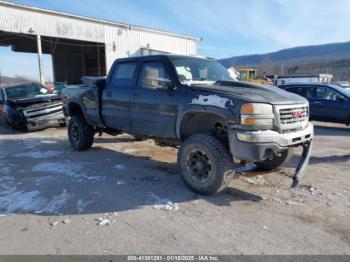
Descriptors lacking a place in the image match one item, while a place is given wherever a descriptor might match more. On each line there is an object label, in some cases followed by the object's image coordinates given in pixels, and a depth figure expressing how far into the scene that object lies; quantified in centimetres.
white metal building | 1988
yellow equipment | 2995
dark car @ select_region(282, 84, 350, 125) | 1077
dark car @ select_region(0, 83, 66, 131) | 1039
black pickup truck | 402
